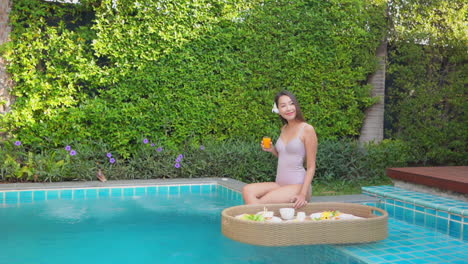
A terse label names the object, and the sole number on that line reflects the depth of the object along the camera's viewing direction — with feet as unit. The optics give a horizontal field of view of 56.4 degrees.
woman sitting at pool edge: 12.70
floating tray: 10.94
